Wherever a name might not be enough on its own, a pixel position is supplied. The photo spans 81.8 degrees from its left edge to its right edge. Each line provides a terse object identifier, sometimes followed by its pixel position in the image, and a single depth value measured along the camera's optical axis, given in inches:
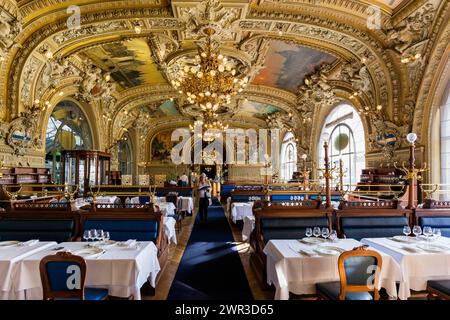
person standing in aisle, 333.1
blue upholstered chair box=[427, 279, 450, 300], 100.7
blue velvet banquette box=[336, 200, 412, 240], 158.2
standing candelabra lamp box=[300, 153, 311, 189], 572.7
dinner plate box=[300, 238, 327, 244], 122.1
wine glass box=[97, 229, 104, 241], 122.9
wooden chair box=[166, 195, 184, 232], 314.8
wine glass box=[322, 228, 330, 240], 124.5
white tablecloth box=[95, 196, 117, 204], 313.2
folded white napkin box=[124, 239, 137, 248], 118.5
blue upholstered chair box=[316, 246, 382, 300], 87.7
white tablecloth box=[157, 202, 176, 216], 263.9
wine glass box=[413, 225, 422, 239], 130.5
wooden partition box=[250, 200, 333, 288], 159.2
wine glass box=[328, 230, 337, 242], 126.0
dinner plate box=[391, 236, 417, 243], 127.6
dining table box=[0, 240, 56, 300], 100.5
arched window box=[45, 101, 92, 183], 414.9
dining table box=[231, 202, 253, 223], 273.0
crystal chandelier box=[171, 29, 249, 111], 275.4
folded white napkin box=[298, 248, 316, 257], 106.5
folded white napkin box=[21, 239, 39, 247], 119.7
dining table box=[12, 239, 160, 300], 101.8
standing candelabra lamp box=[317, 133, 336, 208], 168.1
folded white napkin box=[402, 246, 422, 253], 112.8
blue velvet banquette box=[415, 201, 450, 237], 158.9
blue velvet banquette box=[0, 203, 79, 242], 150.7
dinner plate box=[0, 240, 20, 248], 120.3
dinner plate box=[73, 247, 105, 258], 106.3
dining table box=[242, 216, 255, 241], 198.9
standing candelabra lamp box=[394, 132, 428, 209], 164.2
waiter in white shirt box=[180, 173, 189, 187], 493.3
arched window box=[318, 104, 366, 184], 447.7
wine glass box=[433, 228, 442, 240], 130.9
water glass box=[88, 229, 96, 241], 122.3
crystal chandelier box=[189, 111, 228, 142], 378.9
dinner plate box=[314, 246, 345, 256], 106.5
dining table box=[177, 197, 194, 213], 360.0
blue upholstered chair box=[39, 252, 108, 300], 80.8
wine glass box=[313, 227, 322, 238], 124.6
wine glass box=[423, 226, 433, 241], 126.5
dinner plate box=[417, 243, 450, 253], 112.5
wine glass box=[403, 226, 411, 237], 132.0
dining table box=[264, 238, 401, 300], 104.7
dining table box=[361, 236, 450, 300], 107.9
